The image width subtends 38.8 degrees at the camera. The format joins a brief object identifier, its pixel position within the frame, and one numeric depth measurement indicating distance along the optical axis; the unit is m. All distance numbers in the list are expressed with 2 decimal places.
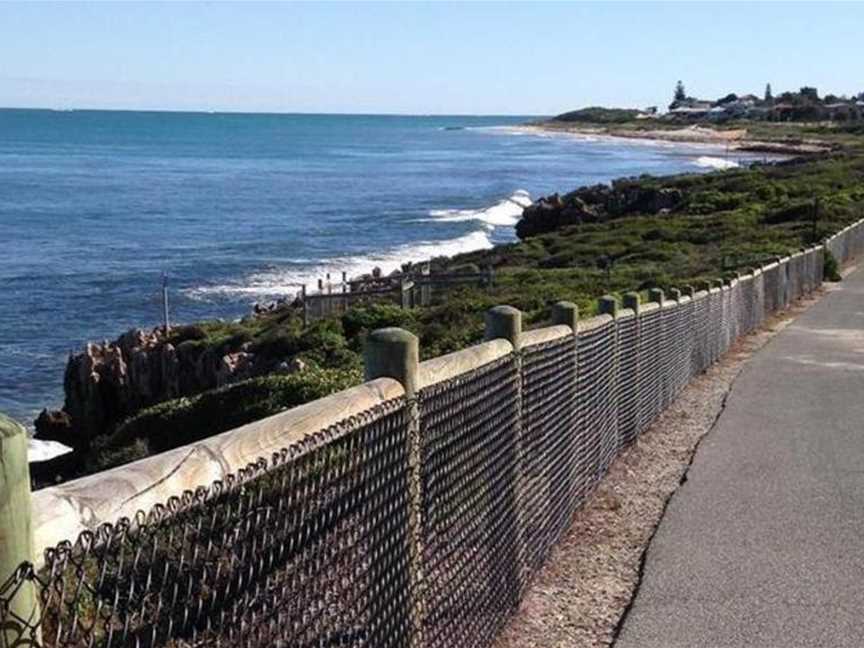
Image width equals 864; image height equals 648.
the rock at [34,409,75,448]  24.75
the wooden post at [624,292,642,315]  10.38
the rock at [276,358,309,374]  18.53
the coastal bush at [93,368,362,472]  13.23
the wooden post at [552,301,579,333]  7.56
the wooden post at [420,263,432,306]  30.77
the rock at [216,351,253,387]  22.67
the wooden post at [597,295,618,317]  9.23
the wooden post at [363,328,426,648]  4.39
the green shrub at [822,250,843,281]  30.05
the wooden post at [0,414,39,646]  2.12
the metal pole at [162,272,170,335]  35.60
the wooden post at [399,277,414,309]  29.36
